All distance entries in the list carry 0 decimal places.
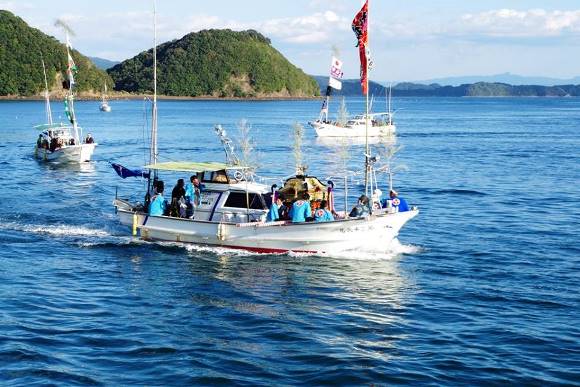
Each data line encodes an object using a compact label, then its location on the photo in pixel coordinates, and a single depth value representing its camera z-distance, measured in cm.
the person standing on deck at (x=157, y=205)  3331
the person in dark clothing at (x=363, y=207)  3023
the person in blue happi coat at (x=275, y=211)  3108
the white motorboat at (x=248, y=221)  3052
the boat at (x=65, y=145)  6744
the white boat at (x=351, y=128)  10350
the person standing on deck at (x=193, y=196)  3284
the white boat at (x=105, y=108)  18420
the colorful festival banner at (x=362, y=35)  2883
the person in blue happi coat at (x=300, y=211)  3048
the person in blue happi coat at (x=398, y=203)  3059
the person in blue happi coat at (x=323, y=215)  3070
